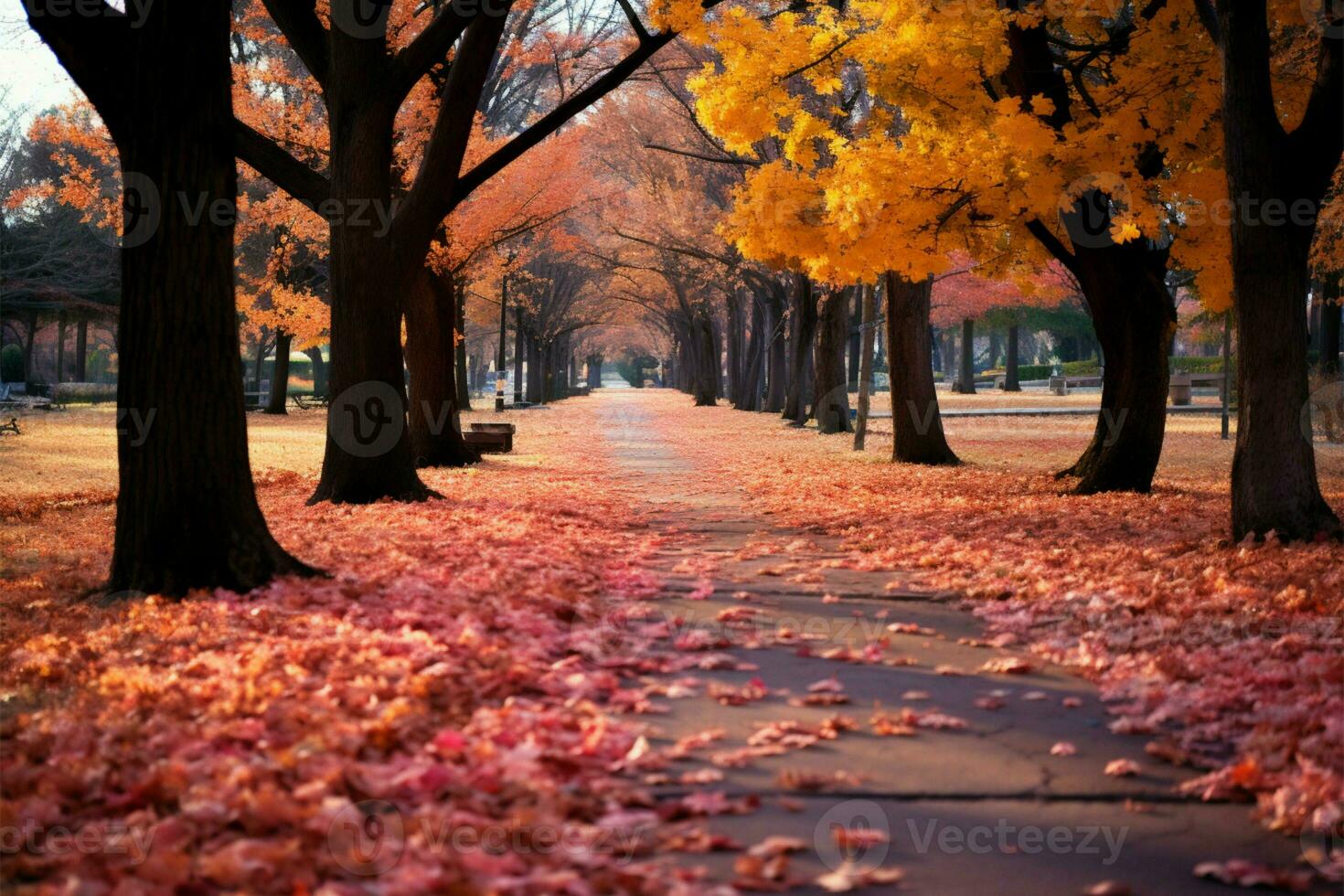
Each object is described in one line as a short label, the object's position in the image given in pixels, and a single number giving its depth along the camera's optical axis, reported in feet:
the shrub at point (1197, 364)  208.49
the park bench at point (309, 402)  163.43
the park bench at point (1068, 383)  191.52
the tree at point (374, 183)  43.04
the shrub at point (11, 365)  162.09
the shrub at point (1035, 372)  269.64
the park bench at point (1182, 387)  143.43
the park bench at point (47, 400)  121.39
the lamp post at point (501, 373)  138.92
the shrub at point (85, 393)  160.37
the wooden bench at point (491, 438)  75.31
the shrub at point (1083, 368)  233.60
